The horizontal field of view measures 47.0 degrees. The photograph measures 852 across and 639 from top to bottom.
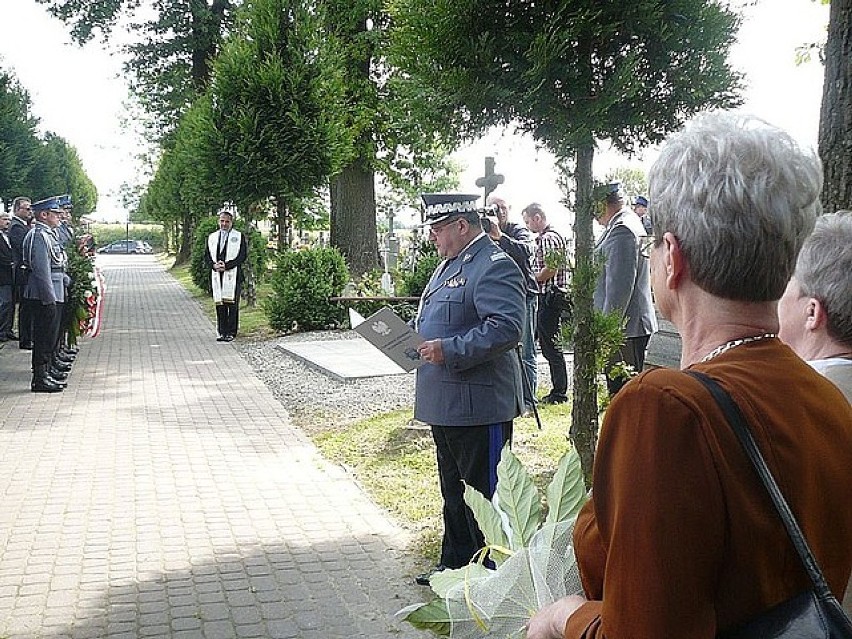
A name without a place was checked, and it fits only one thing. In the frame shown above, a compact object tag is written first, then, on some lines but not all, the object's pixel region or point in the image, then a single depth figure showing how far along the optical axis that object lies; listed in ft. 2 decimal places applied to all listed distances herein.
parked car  295.89
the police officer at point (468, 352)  15.64
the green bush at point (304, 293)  55.21
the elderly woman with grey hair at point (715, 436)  4.77
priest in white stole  54.54
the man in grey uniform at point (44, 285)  36.58
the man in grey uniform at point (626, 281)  25.53
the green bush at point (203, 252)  74.77
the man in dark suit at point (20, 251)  44.47
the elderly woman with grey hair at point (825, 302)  8.22
